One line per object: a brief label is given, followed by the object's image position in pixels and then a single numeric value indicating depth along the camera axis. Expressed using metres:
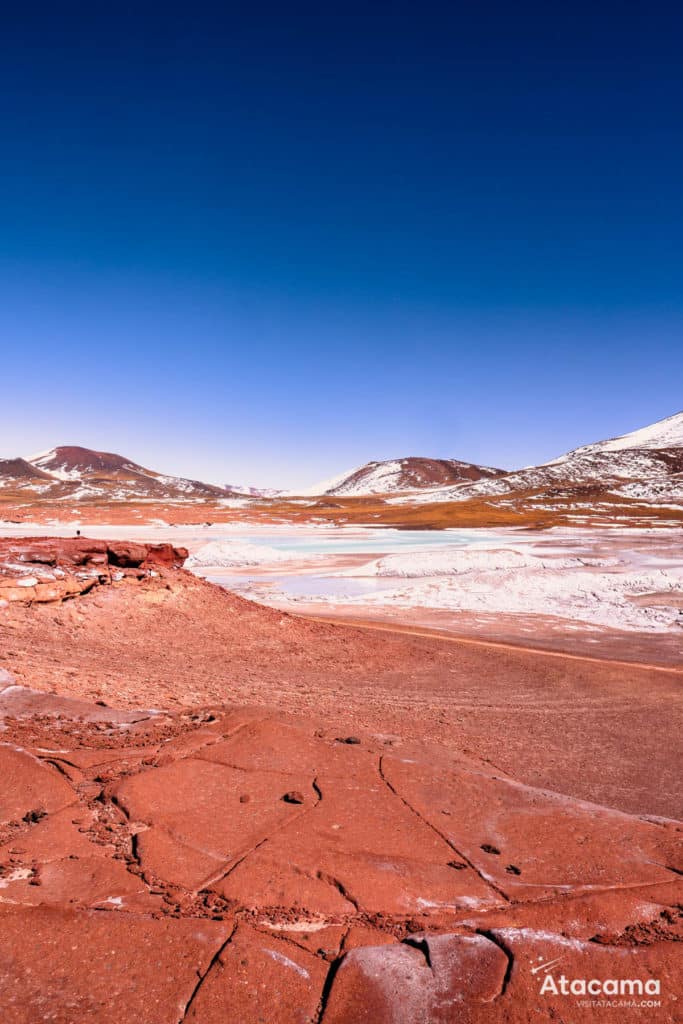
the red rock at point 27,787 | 5.67
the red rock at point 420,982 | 3.60
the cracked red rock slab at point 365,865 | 4.71
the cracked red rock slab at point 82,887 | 4.32
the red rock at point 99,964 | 3.45
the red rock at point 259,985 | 3.52
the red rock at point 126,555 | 19.78
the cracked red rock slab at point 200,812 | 5.02
